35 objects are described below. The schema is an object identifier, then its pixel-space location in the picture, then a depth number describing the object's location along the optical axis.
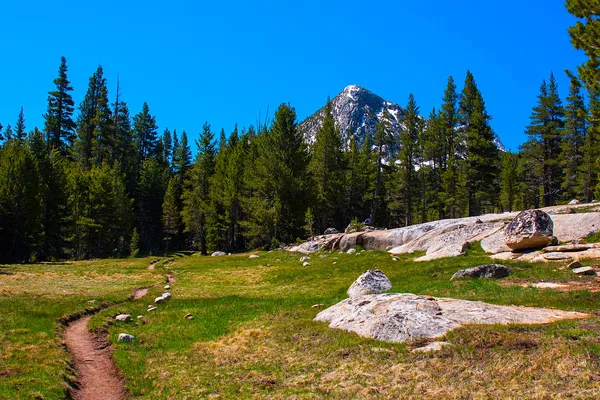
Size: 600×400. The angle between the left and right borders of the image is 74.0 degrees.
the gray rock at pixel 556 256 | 20.83
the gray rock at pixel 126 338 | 16.11
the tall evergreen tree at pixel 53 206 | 57.31
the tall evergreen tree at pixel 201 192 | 68.31
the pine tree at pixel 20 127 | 106.86
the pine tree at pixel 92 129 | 81.68
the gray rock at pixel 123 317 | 19.38
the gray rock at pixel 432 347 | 10.62
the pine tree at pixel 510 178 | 71.69
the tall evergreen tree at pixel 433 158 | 67.62
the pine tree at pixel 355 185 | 74.94
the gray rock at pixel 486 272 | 19.31
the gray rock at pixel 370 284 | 19.22
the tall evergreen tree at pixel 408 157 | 67.94
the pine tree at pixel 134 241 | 69.31
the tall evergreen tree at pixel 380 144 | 67.44
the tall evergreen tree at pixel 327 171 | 62.25
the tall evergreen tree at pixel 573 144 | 59.34
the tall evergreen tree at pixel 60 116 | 85.56
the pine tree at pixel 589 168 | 55.75
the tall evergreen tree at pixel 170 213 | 81.56
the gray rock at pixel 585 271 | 17.84
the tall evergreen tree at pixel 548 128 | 60.84
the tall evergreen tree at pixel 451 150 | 64.75
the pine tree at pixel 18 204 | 50.38
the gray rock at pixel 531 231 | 23.11
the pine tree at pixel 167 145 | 119.04
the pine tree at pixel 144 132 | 107.44
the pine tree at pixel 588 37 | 15.81
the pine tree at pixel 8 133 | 101.59
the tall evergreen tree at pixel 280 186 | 53.94
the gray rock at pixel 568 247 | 21.76
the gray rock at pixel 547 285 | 16.48
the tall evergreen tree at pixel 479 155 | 56.38
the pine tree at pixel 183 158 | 98.44
